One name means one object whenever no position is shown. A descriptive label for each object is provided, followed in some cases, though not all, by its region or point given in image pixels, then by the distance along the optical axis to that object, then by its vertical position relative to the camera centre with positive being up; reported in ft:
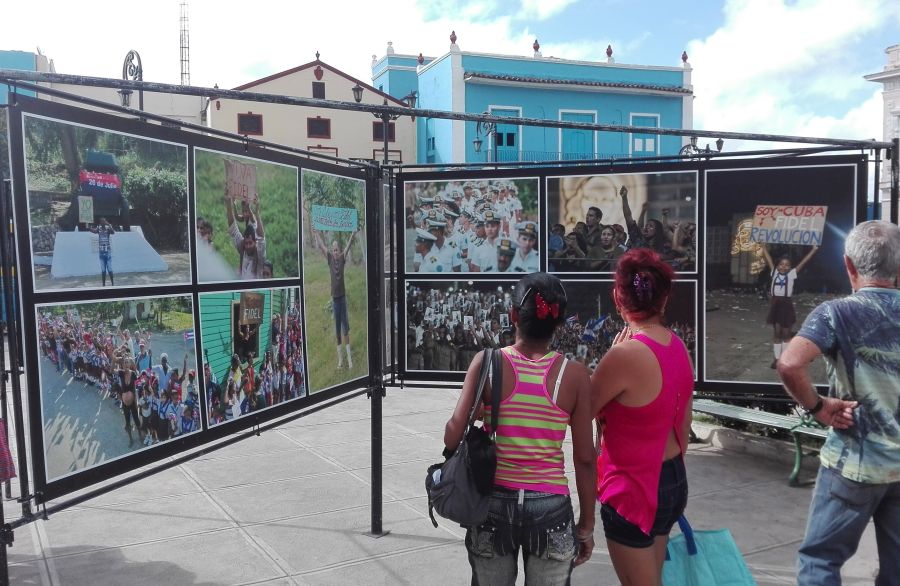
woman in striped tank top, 9.26 -2.65
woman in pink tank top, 9.52 -2.46
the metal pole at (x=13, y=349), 9.20 -1.30
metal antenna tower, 128.57 +34.67
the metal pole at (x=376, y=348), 16.52 -2.50
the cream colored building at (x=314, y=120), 111.55 +19.64
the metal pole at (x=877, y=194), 15.79 +0.90
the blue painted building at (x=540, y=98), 106.01 +21.95
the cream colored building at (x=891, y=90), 121.19 +24.37
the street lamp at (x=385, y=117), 15.25 +2.67
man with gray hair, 9.56 -2.25
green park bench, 19.84 -5.41
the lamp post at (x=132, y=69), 13.56 +3.47
